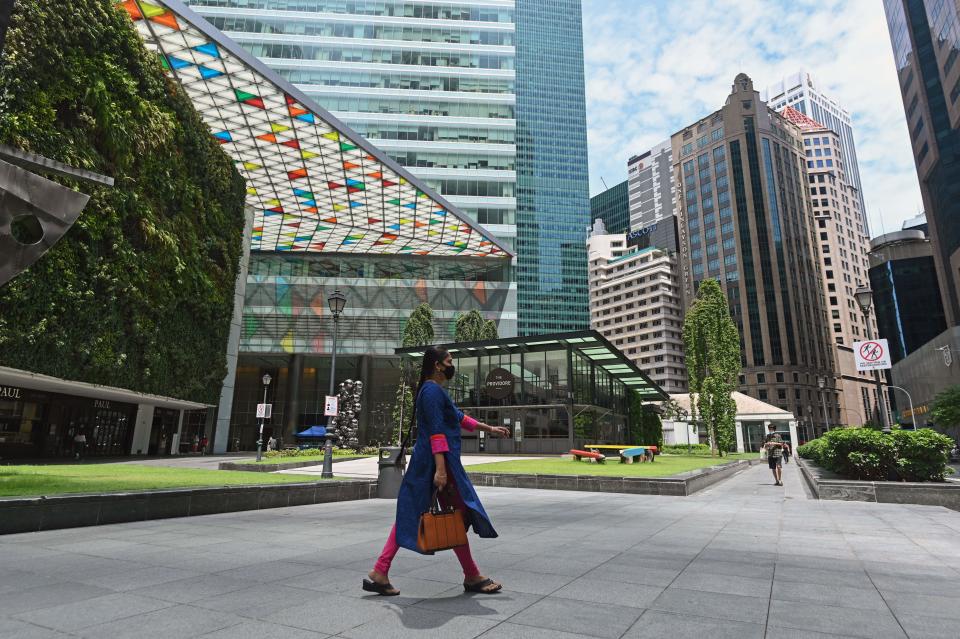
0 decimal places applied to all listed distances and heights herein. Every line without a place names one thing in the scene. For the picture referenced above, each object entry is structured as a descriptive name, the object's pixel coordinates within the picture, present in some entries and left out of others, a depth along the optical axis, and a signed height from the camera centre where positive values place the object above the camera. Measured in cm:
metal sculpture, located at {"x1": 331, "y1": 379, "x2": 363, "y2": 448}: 3316 +139
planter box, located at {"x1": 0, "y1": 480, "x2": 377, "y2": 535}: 643 -110
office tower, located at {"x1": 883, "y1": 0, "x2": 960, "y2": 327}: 4953 +3315
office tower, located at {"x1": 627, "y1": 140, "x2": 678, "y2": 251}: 16950 +8288
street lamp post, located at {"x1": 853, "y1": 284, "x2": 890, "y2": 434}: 1409 +377
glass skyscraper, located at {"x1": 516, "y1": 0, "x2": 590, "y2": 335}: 13775 +7296
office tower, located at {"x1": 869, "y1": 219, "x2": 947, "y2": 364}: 8044 +2330
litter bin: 1162 -102
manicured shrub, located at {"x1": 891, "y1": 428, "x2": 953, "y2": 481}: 1180 -34
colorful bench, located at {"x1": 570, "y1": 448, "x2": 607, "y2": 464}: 2406 -88
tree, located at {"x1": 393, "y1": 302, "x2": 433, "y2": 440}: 3953 +831
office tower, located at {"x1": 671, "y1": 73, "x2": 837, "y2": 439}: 10575 +4217
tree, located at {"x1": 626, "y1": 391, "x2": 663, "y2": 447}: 5125 +122
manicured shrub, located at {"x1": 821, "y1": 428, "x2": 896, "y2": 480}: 1227 -36
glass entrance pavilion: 3366 +322
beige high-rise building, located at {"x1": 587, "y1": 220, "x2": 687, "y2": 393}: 11781 +3036
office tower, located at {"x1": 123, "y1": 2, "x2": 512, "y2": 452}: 4256 +1533
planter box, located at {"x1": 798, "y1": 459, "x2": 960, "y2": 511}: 1116 -118
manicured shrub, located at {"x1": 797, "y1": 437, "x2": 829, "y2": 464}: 1796 -60
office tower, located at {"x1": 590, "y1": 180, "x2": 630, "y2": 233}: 18775 +8265
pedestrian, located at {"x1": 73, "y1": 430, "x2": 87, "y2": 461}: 2533 -61
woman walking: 380 -37
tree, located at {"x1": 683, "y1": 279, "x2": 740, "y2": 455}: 3681 +552
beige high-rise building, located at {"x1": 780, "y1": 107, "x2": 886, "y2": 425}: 11594 +4362
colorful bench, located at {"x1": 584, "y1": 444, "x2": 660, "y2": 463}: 2620 -72
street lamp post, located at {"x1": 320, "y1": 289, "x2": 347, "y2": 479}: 1370 +32
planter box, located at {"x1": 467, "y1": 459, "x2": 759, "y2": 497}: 1399 -132
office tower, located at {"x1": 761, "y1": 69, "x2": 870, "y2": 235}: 19150 +12259
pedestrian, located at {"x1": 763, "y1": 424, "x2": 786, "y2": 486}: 1825 -65
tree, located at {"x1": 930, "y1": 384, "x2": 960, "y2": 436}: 3659 +210
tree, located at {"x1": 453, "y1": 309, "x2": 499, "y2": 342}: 4559 +932
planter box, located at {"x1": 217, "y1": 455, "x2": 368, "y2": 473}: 1905 -125
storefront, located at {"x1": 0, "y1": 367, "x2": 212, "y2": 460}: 2255 +65
